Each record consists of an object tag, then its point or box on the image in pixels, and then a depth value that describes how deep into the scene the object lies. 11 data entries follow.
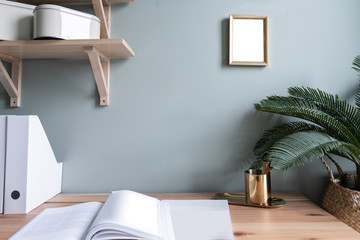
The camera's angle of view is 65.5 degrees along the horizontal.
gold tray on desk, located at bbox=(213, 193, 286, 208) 0.97
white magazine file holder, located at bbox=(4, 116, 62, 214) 0.90
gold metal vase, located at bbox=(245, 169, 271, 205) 0.98
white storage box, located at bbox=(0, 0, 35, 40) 0.95
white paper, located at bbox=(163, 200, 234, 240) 0.75
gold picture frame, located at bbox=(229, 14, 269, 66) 1.16
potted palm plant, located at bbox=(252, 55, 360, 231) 0.84
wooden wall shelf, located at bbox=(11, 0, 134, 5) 1.14
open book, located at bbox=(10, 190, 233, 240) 0.64
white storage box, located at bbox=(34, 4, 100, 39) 0.91
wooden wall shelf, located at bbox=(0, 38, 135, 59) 0.93
